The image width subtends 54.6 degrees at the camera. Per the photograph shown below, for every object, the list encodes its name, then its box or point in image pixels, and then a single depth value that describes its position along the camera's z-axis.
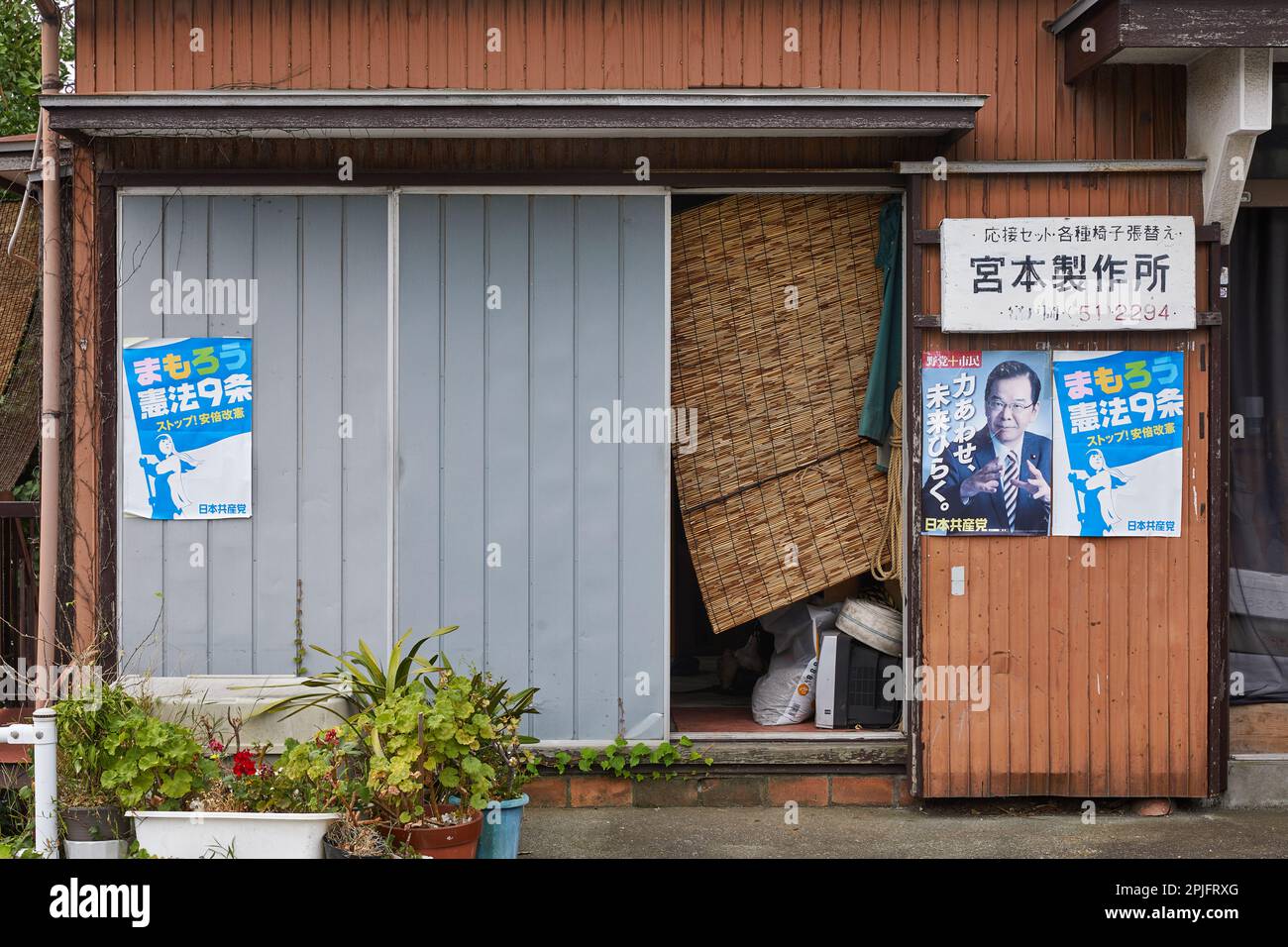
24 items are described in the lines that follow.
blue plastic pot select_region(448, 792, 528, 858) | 5.70
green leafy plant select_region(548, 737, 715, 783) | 7.34
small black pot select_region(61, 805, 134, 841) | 5.25
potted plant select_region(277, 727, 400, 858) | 5.14
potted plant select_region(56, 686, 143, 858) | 5.24
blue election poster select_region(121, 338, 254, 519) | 7.36
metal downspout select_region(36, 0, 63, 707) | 7.25
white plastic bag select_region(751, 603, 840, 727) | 7.94
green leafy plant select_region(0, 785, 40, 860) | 5.31
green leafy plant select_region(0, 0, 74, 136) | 12.77
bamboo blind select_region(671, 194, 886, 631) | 7.86
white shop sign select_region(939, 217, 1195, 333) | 7.16
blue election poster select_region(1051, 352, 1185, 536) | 7.23
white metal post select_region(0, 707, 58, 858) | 5.07
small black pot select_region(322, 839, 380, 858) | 5.08
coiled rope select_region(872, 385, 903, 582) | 7.68
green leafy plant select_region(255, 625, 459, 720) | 6.01
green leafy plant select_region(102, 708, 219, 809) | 5.23
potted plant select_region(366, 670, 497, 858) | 5.22
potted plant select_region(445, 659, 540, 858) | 5.71
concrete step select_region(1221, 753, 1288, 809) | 7.46
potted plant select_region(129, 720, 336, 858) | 5.11
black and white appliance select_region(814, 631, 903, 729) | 7.73
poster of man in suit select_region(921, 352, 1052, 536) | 7.25
